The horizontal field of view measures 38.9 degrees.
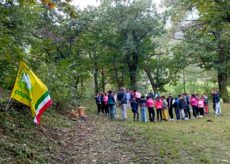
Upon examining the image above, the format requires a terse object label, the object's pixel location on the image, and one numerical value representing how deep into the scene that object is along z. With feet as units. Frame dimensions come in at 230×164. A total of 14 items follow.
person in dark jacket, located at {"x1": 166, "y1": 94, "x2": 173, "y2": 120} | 61.93
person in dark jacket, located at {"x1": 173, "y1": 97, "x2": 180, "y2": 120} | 61.46
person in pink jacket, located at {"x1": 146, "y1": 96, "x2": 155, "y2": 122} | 57.88
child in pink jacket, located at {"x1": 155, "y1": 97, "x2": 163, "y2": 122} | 59.77
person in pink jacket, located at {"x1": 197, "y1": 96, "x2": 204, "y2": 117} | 64.15
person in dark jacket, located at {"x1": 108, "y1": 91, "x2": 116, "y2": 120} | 58.80
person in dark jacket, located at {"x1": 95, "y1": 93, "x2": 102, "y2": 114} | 69.41
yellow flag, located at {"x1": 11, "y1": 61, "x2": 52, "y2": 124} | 28.02
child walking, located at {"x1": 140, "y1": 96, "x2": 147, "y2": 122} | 57.27
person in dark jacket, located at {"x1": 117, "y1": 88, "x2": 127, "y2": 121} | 57.77
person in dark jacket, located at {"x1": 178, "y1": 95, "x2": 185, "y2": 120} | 61.35
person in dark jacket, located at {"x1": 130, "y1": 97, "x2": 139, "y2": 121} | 58.50
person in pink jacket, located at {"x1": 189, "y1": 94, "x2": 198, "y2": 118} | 64.39
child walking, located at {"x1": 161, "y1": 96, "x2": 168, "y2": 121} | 60.52
